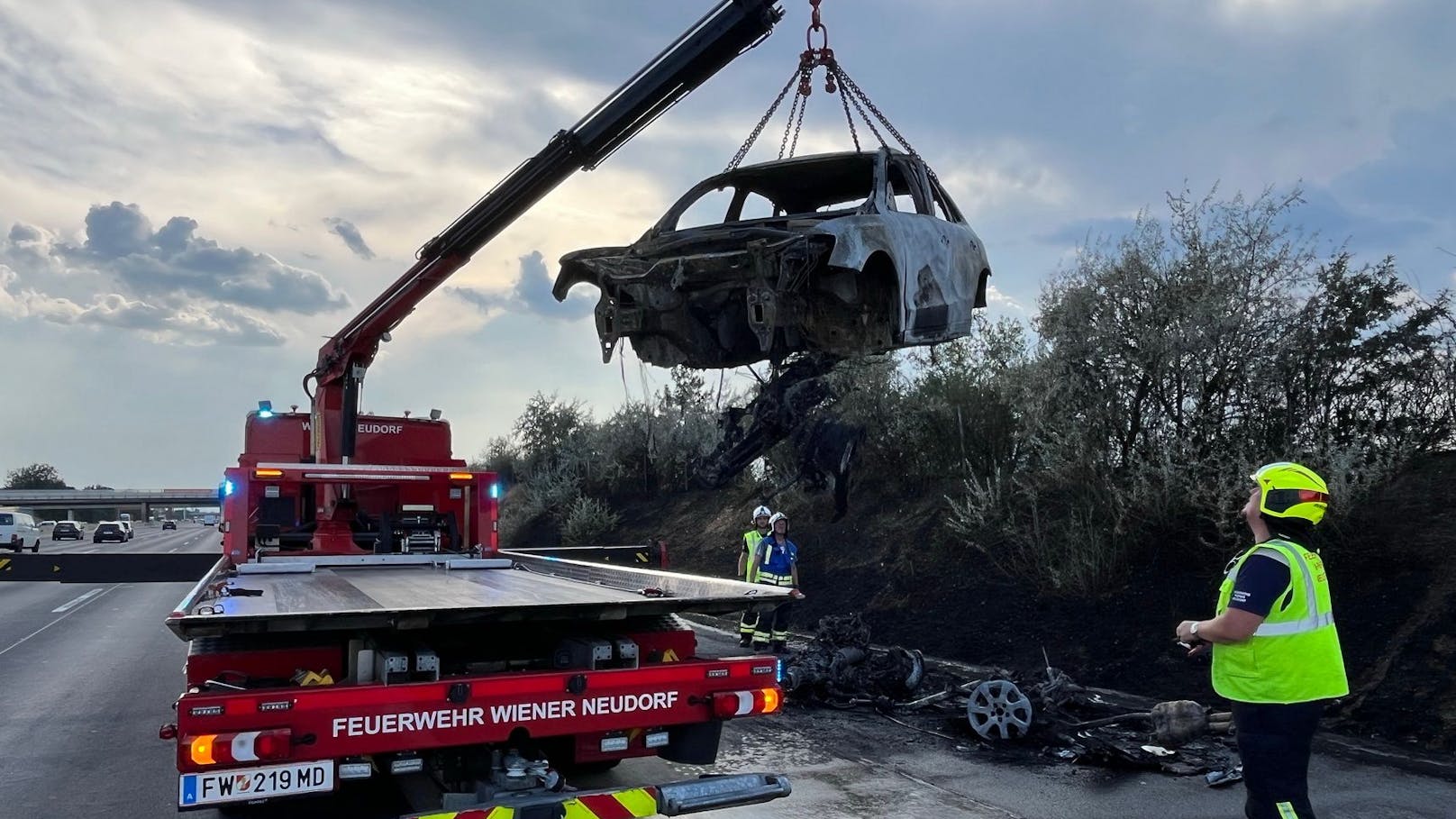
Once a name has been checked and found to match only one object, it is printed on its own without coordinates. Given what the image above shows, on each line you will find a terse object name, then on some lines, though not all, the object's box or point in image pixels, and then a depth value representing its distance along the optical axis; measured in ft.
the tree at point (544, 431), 96.07
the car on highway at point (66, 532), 195.72
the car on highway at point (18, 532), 108.37
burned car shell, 23.65
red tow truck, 13.21
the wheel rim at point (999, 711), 24.18
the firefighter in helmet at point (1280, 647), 13.52
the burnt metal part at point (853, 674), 29.17
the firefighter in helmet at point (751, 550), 36.76
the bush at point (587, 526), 75.92
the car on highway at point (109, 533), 180.75
